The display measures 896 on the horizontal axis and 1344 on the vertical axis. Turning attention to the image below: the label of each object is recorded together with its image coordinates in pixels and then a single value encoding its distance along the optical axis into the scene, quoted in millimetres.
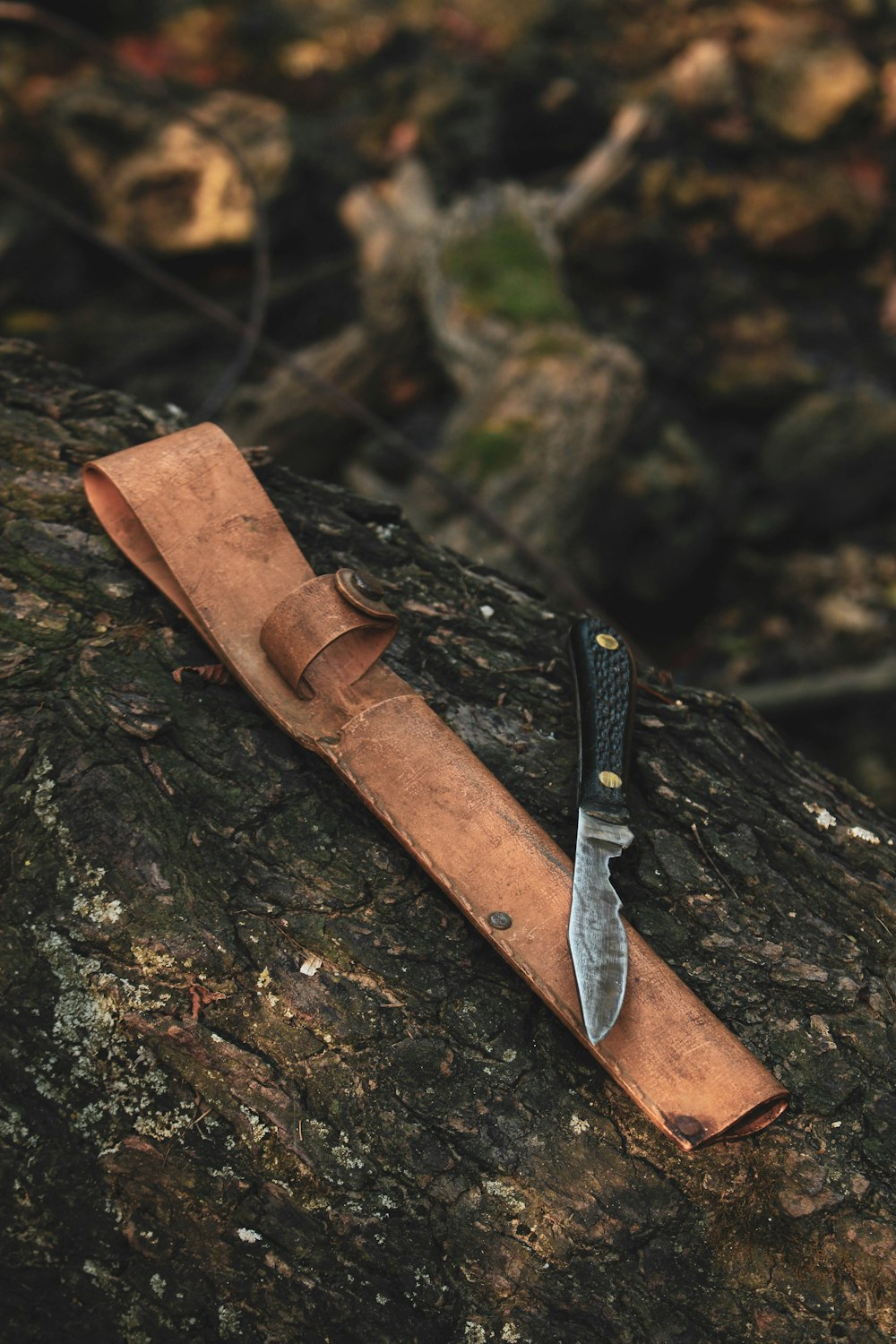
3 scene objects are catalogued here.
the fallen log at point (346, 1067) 940
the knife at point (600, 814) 968
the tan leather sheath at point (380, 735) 957
